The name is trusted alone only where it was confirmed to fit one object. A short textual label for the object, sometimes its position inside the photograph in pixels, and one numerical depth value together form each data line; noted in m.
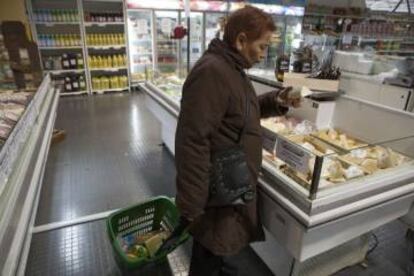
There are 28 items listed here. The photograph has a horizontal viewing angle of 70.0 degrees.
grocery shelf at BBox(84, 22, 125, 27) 6.21
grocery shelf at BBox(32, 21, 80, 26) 5.89
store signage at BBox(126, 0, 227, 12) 6.44
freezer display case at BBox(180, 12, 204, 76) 7.43
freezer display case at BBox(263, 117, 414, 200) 1.30
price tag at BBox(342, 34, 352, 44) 3.81
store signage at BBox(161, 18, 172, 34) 4.53
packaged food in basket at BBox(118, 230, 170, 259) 1.92
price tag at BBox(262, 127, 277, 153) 1.49
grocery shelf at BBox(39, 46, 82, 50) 6.05
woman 1.19
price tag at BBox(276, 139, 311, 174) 1.29
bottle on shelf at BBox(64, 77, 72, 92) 6.33
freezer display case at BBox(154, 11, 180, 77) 6.92
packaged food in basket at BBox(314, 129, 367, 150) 1.85
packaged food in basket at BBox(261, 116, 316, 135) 1.99
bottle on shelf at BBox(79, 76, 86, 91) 6.48
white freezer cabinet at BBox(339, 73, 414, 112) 2.66
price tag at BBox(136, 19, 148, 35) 6.88
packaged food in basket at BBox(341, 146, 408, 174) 1.56
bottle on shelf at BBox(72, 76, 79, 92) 6.42
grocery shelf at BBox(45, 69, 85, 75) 6.24
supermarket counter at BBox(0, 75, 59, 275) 1.31
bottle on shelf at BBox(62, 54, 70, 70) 6.22
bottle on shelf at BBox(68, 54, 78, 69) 6.27
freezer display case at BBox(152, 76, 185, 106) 2.98
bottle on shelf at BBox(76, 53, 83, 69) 6.35
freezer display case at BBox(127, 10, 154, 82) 6.91
